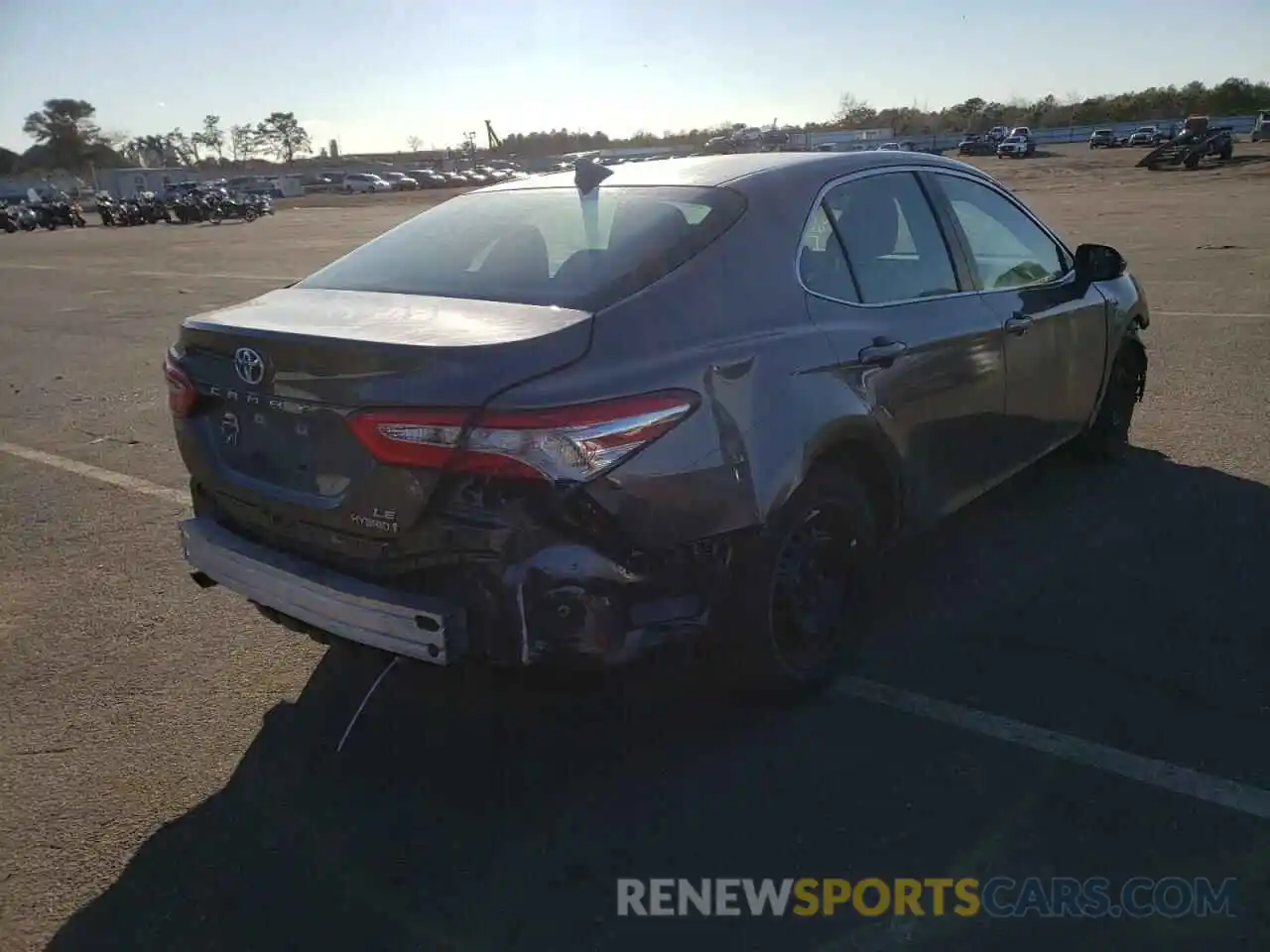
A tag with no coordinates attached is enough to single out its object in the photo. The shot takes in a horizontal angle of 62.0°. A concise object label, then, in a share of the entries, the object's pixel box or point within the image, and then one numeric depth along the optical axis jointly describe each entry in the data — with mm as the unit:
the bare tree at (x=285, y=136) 160000
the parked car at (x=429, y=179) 82512
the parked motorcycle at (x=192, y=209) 51312
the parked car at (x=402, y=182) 80125
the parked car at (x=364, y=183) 81375
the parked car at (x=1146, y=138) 67612
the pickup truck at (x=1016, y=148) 64875
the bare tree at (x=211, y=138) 156250
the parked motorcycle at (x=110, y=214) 50906
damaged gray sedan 2637
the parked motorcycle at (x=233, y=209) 51694
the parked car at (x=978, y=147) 70938
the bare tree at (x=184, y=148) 150875
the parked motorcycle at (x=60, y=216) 52125
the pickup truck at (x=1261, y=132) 60688
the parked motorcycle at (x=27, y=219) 51375
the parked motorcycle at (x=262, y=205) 54019
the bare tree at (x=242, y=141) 157500
